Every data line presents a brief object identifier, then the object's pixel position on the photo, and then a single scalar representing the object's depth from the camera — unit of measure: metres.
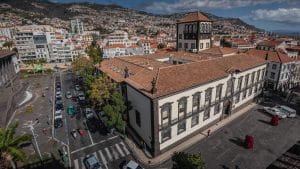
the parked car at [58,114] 43.60
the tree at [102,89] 38.75
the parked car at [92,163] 26.43
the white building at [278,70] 54.31
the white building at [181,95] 28.19
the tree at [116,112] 30.44
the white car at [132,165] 25.58
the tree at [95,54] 75.00
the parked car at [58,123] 40.31
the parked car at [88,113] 43.41
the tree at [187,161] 17.62
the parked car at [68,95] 58.58
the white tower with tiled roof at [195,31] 58.53
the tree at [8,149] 21.39
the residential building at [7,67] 65.38
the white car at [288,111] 41.19
